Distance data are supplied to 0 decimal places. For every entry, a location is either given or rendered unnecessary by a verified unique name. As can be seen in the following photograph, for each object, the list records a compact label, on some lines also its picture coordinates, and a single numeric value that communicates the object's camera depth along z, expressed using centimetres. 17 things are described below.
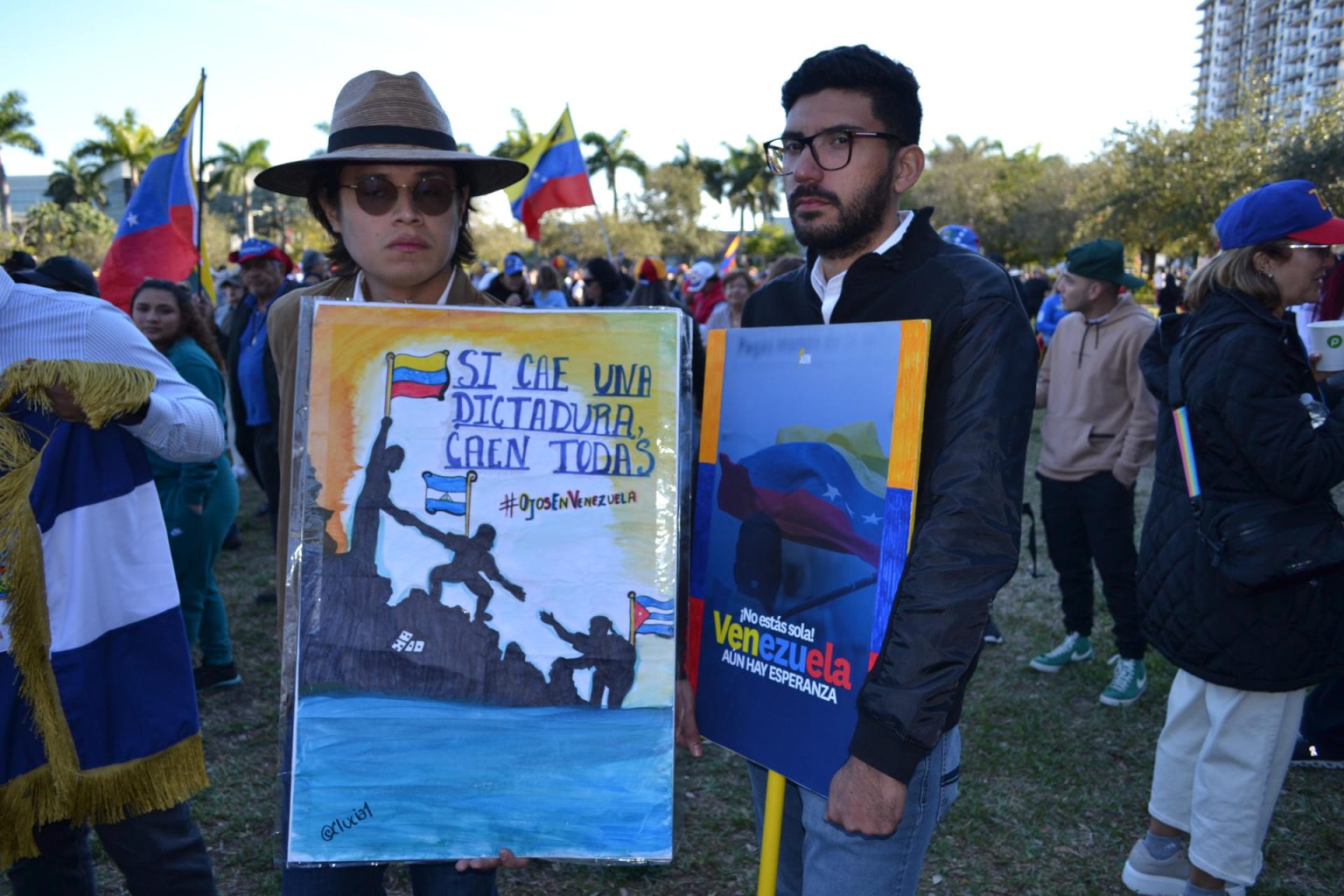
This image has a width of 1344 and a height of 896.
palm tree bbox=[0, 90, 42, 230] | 3725
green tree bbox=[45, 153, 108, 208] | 5181
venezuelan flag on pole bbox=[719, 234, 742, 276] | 1385
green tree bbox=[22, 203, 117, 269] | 3609
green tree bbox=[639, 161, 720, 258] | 5281
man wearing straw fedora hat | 189
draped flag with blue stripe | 221
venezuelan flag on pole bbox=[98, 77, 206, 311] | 684
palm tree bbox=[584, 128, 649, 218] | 5622
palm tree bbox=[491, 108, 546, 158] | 5019
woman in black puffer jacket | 262
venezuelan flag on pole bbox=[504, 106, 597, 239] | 1065
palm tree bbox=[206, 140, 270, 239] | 5262
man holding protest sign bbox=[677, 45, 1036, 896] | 152
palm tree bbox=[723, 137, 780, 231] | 6184
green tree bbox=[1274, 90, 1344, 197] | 2364
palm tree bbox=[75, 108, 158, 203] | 4481
